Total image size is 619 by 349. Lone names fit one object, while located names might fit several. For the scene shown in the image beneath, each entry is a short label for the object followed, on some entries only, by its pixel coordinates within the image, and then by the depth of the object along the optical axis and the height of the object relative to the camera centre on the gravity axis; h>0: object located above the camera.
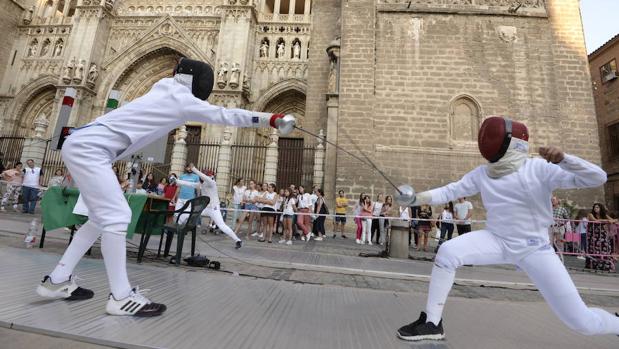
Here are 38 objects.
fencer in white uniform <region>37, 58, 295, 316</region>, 2.21 +0.47
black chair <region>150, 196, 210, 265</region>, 4.21 -0.11
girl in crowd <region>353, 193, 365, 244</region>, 9.55 +0.17
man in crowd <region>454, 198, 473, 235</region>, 8.72 +0.62
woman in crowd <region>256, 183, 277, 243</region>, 8.34 +0.39
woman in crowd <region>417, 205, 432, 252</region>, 9.00 +0.14
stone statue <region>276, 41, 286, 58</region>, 20.09 +10.99
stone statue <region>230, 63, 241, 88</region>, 18.00 +8.35
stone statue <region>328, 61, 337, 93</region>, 13.35 +6.31
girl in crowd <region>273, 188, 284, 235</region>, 9.71 +0.51
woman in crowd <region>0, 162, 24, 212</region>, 10.62 +0.86
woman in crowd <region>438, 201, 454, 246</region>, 9.07 +0.30
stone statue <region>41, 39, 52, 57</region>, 22.89 +11.75
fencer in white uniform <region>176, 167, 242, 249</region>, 6.36 +0.51
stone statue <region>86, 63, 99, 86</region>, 20.12 +8.75
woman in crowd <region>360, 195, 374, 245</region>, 9.36 +0.19
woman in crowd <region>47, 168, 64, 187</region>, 9.56 +0.96
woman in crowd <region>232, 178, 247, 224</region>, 9.95 +0.86
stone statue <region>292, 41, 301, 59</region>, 20.03 +11.07
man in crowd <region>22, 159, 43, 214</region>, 10.30 +0.83
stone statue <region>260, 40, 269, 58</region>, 20.14 +10.96
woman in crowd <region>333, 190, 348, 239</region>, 10.34 +0.66
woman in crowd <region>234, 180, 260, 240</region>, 9.00 +0.63
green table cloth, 4.33 +0.04
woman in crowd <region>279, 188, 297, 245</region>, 8.30 +0.23
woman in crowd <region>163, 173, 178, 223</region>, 8.79 +0.74
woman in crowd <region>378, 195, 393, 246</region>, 9.52 +0.55
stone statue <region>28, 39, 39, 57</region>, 22.88 +11.63
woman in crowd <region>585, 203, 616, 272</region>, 7.37 +0.05
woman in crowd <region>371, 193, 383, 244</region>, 9.89 +0.53
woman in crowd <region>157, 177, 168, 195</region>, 10.00 +1.00
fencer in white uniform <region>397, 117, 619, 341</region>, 1.92 +0.06
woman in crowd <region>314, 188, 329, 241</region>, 9.68 +0.23
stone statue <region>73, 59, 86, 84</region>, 19.83 +8.64
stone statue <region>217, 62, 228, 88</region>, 18.05 +8.26
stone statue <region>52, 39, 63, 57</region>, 22.62 +11.54
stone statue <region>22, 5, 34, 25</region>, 23.25 +14.11
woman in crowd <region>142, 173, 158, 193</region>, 10.73 +1.05
